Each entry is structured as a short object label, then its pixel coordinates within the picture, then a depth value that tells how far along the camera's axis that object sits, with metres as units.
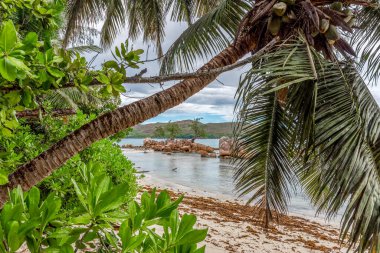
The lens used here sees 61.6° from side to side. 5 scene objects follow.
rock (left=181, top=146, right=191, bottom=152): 43.71
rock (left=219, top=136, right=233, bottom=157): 33.47
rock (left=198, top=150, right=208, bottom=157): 37.89
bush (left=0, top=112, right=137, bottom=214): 3.17
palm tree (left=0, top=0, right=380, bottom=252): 2.18
